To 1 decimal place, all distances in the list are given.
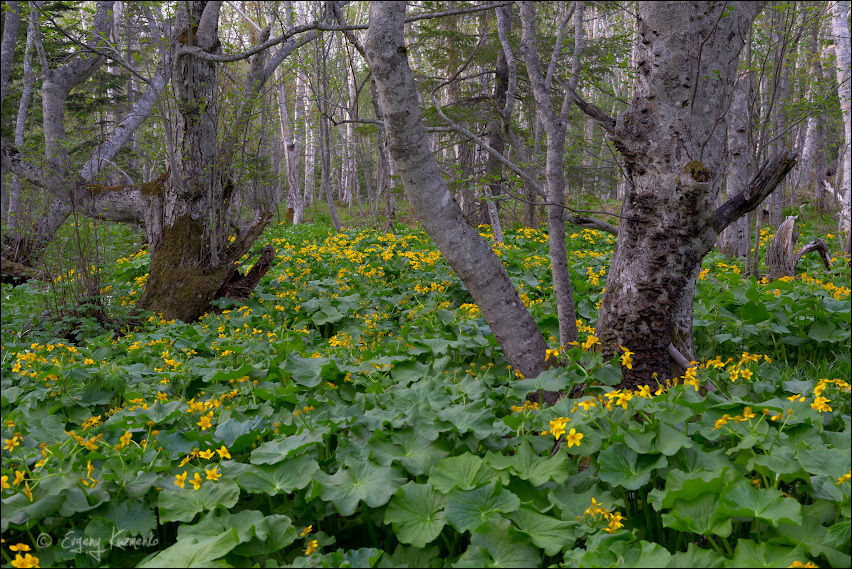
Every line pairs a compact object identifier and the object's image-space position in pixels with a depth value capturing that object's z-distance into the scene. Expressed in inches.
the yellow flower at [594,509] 73.3
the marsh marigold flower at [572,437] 79.7
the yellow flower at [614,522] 70.1
